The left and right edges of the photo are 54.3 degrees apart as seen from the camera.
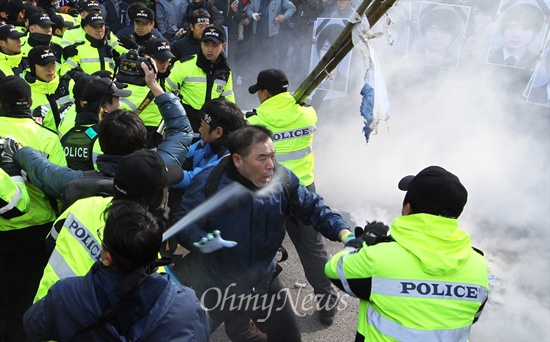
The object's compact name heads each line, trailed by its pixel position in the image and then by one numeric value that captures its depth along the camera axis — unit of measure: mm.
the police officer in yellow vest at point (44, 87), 4836
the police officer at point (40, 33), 6434
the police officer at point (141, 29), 6910
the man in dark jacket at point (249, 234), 3002
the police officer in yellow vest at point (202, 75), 5512
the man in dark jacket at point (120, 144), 2850
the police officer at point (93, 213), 2311
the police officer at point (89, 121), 3393
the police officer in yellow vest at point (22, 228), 3381
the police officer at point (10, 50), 5812
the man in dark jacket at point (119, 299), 1862
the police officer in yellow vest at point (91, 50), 6480
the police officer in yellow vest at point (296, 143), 4383
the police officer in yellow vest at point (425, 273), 2270
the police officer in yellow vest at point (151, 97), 4832
